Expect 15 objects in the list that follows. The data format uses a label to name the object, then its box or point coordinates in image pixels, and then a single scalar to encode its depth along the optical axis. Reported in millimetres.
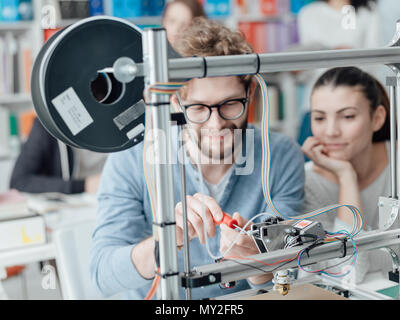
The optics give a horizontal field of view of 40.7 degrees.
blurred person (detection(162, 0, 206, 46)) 2699
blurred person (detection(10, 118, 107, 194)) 2350
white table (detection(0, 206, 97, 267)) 1528
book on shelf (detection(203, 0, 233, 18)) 3664
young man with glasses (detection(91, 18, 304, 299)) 1050
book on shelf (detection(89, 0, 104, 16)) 3260
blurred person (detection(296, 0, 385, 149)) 2695
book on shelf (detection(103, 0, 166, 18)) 3344
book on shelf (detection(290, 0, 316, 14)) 3912
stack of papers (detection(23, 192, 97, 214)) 1887
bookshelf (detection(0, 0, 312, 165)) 3152
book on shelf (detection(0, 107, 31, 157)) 3164
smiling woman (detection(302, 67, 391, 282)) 1335
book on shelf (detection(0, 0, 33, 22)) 3102
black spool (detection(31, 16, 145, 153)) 672
